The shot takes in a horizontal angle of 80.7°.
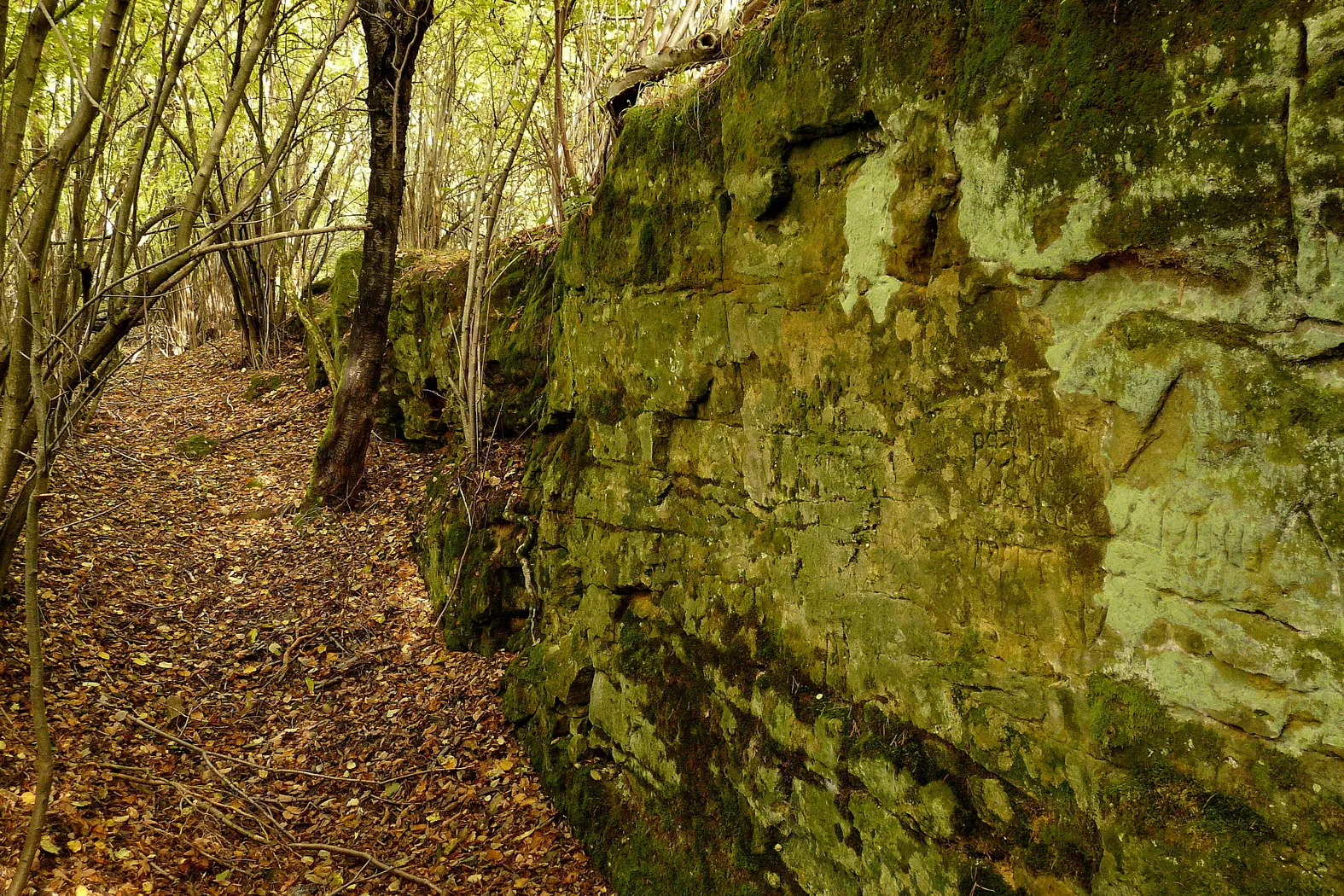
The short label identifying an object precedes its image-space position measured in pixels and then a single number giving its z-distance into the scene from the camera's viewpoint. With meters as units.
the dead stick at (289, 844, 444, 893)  4.68
